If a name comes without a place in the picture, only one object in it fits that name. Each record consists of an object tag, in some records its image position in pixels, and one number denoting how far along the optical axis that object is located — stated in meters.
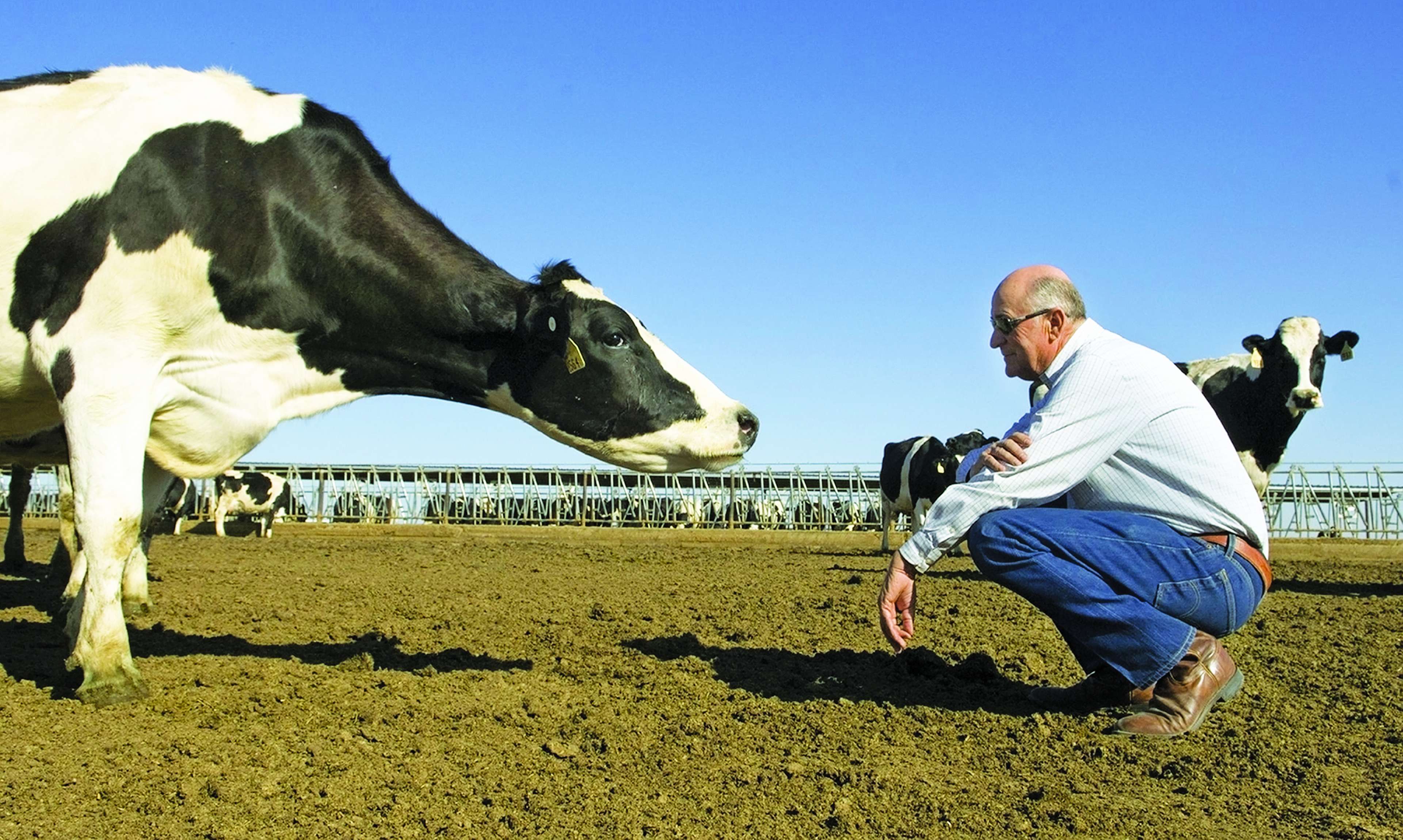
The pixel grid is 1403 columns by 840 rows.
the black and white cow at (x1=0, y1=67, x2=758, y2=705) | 5.03
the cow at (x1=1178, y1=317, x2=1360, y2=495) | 12.66
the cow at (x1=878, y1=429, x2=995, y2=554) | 18.77
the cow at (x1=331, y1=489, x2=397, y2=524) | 32.91
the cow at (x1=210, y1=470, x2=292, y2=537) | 24.67
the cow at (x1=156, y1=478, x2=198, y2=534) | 19.98
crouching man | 4.26
